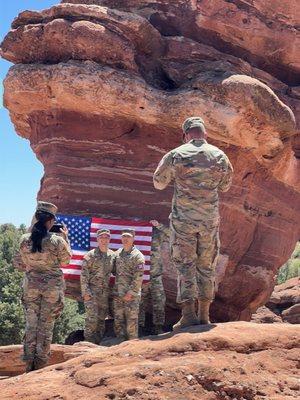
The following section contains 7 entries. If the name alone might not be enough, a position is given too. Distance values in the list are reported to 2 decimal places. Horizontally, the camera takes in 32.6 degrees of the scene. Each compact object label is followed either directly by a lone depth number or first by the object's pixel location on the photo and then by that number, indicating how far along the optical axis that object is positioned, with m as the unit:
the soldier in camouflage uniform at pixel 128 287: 7.78
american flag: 9.71
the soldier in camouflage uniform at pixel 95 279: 8.26
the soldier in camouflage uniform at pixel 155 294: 9.25
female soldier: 6.08
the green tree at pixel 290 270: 38.50
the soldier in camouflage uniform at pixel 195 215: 5.38
